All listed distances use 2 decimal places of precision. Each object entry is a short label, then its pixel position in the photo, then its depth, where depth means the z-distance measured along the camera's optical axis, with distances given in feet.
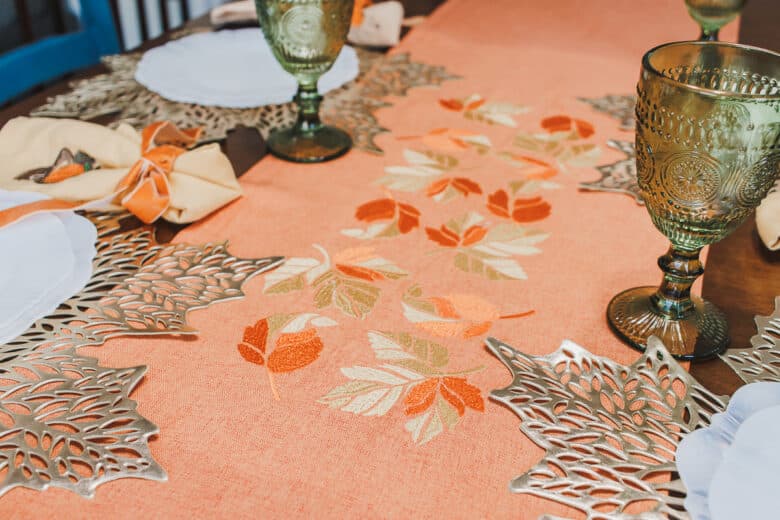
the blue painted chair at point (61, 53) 3.63
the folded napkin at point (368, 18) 3.89
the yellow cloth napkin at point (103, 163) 2.25
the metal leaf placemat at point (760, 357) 1.64
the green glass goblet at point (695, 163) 1.45
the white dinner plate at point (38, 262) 1.78
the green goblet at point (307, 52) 2.54
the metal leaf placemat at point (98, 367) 1.37
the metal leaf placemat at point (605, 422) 1.33
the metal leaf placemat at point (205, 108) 2.97
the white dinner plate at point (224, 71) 3.11
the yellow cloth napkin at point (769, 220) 2.15
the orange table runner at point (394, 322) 1.36
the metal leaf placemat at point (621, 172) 2.56
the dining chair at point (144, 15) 5.66
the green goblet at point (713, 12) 3.09
